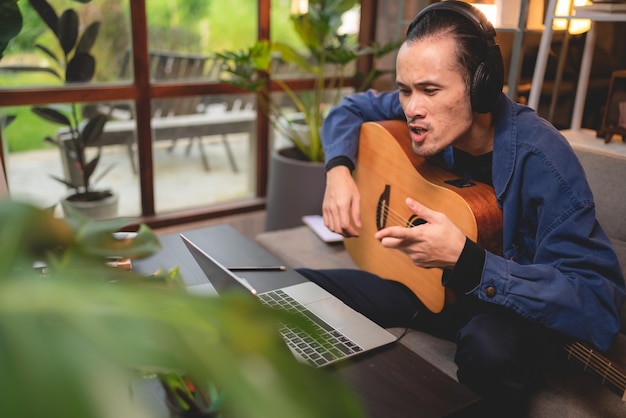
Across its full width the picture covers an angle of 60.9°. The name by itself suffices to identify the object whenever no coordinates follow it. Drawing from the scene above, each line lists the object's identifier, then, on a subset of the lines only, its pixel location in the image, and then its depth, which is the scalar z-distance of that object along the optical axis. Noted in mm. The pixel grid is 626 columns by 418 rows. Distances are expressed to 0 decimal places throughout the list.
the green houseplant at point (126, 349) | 237
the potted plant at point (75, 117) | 2102
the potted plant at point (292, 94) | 2354
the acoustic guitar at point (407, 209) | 1254
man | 1071
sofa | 1152
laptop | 887
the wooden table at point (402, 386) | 870
